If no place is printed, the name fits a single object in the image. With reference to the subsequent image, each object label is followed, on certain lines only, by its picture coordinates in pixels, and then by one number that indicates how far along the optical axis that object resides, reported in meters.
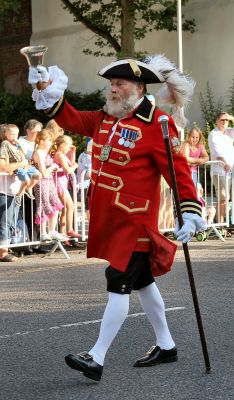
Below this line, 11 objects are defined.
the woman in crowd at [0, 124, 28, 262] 11.12
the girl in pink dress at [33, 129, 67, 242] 11.45
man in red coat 5.70
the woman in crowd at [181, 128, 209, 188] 12.80
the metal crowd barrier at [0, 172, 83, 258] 11.28
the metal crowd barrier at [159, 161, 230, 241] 12.61
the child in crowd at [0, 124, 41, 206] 11.16
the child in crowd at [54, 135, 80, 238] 11.83
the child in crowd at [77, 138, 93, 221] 12.57
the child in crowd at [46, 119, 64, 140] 11.73
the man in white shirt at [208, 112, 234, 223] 13.36
